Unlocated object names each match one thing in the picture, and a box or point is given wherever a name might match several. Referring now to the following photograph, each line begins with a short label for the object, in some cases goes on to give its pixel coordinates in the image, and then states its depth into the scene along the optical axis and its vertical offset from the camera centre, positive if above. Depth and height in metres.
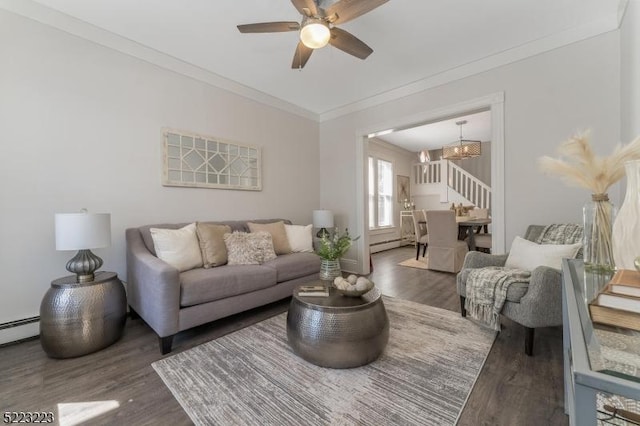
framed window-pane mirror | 2.92 +0.59
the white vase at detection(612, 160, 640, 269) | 0.92 -0.07
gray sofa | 1.93 -0.69
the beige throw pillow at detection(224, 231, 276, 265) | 2.69 -0.42
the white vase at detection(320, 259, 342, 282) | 2.17 -0.51
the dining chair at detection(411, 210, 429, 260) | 5.09 -0.42
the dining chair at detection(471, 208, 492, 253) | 4.15 -0.50
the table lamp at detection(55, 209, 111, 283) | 1.85 -0.19
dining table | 4.21 -0.35
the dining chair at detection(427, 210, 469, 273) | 4.16 -0.60
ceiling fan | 1.73 +1.36
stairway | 6.46 +0.57
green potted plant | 2.16 -0.40
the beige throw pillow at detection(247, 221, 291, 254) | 3.22 -0.32
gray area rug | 1.34 -1.06
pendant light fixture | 5.06 +1.11
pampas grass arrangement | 1.09 +0.11
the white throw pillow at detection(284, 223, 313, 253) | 3.41 -0.39
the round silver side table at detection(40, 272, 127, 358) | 1.81 -0.77
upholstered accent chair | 1.80 -0.68
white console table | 0.48 -0.33
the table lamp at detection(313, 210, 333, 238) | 3.97 -0.16
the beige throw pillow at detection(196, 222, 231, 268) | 2.59 -0.37
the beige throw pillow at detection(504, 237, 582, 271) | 2.03 -0.40
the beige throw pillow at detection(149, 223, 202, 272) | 2.39 -0.36
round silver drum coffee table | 1.62 -0.79
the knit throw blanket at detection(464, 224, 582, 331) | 1.99 -0.61
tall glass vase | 1.12 -0.12
